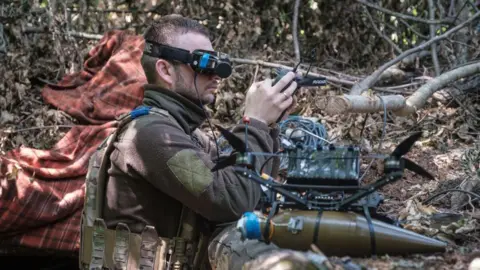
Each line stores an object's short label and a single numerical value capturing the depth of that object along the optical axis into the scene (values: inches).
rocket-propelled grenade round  80.8
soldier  111.8
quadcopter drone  84.2
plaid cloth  181.0
